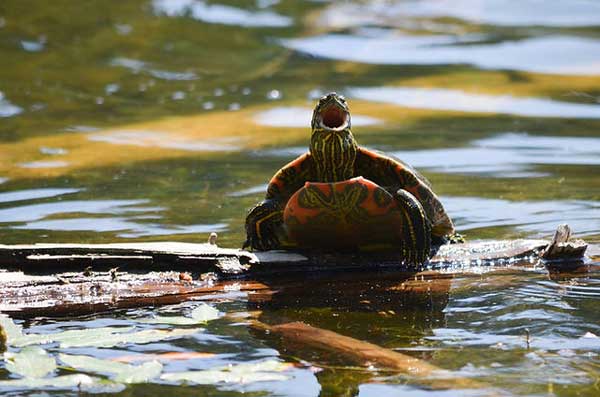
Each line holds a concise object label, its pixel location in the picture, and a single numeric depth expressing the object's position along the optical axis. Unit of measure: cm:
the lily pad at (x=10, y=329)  555
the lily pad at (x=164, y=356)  534
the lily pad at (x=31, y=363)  509
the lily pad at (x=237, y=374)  505
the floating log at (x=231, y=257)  624
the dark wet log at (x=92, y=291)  617
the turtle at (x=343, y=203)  697
